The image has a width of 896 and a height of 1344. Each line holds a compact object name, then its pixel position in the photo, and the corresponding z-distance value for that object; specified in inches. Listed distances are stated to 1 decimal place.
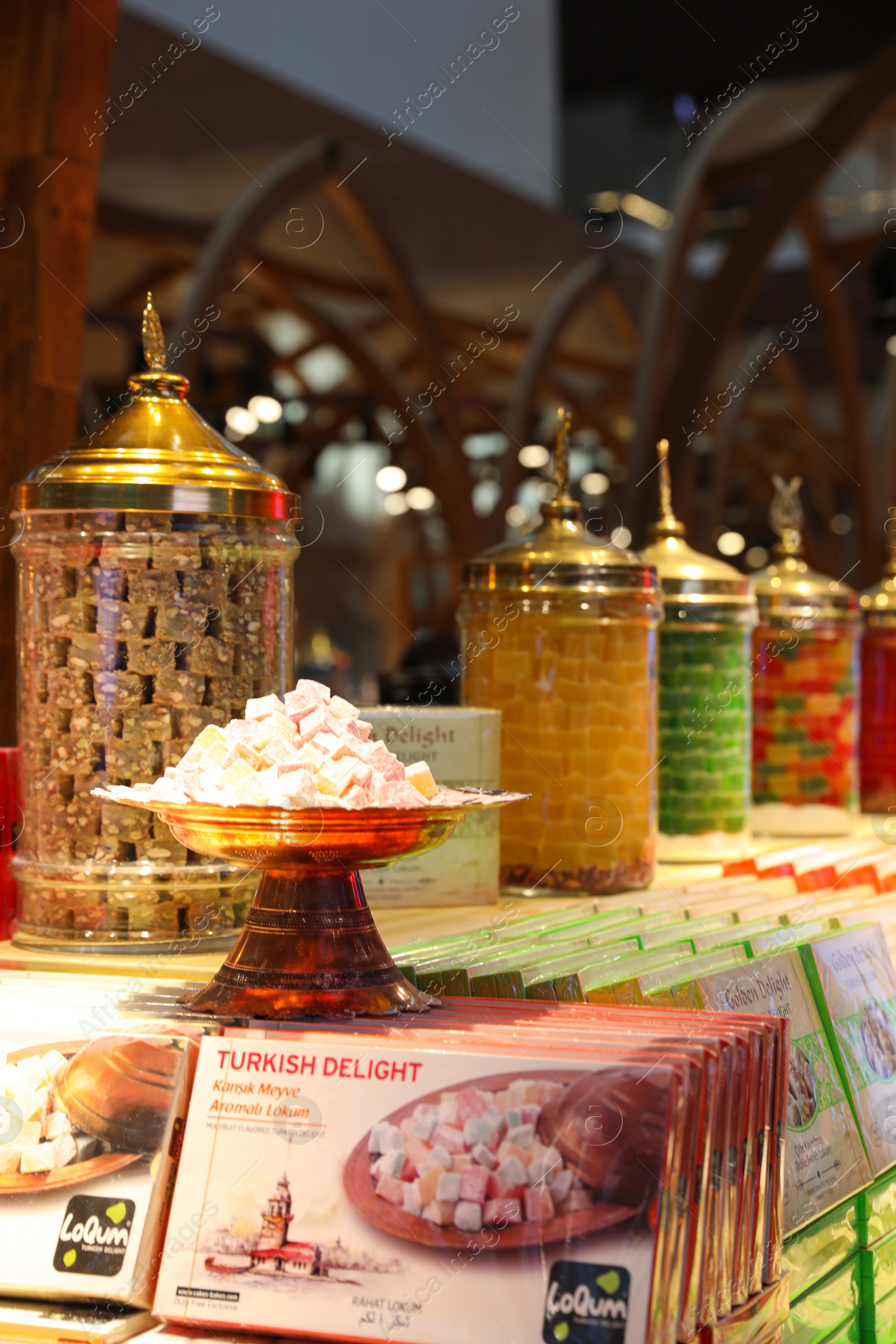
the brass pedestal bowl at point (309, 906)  54.8
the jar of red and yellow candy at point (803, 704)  120.7
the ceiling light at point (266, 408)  444.8
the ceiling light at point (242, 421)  506.6
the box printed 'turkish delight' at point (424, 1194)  45.7
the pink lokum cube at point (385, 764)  57.7
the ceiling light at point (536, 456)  664.4
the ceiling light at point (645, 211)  576.7
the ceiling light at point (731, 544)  883.4
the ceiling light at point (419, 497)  703.7
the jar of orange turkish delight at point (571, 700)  89.6
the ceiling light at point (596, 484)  715.4
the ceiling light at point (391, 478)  620.4
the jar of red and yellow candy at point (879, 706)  138.6
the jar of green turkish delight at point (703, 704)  104.2
